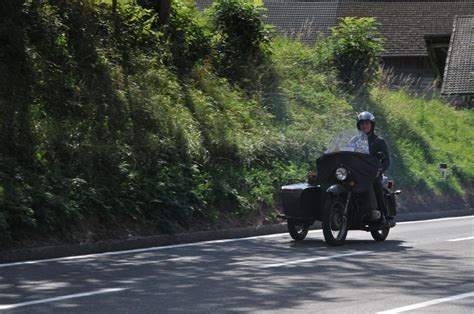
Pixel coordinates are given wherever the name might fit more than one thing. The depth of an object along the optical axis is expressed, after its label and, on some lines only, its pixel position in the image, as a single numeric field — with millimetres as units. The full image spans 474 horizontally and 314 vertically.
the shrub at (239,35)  26375
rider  15500
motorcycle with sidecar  14836
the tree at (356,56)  29562
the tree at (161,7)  24516
